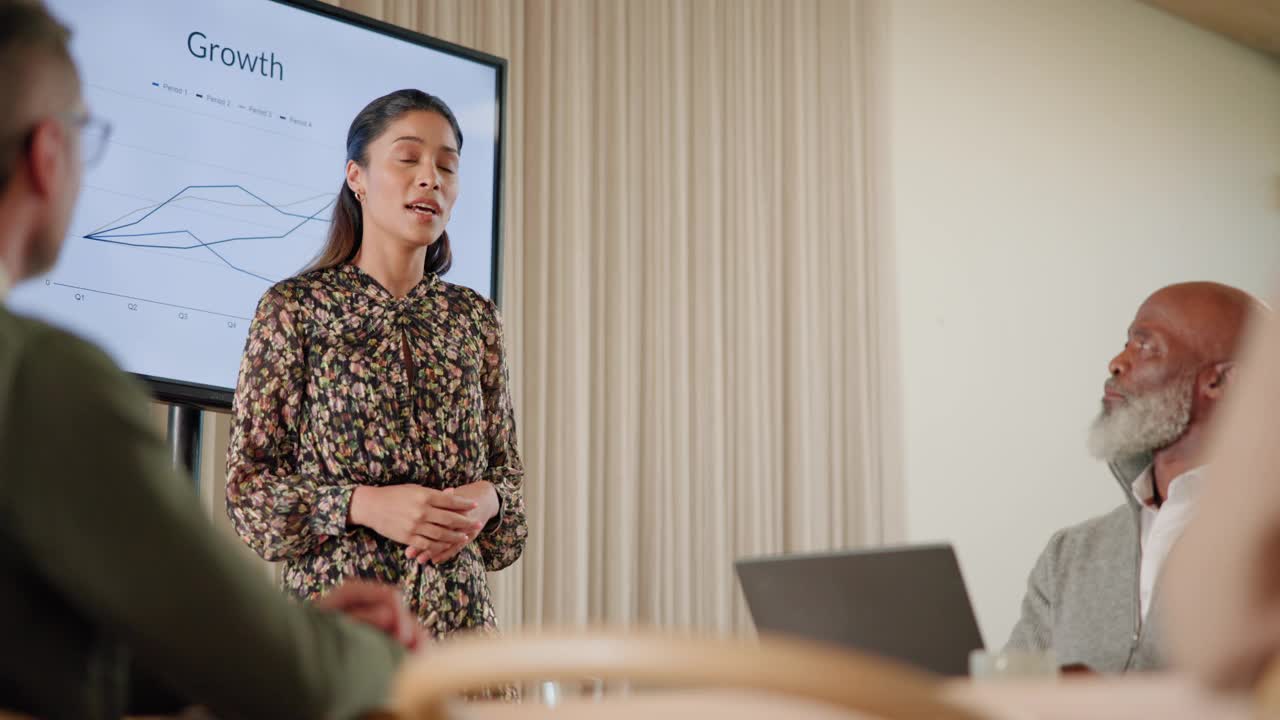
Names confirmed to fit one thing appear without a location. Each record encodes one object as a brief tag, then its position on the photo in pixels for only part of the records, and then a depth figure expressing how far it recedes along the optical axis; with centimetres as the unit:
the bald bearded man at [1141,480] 260
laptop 213
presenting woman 231
